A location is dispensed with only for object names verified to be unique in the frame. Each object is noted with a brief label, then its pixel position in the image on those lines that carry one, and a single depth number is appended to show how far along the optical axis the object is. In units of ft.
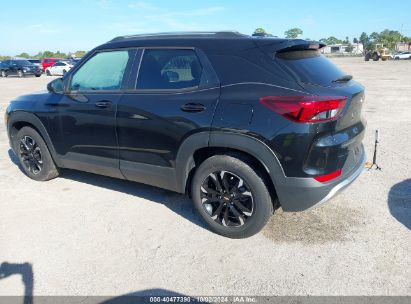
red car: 117.08
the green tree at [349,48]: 348.18
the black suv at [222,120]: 9.39
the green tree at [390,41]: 295.36
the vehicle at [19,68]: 94.84
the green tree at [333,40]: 507.26
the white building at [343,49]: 346.62
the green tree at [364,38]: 491.14
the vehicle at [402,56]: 190.08
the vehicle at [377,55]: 167.12
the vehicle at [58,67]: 101.51
